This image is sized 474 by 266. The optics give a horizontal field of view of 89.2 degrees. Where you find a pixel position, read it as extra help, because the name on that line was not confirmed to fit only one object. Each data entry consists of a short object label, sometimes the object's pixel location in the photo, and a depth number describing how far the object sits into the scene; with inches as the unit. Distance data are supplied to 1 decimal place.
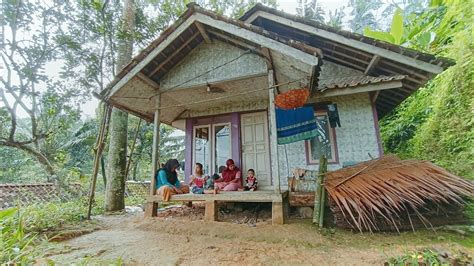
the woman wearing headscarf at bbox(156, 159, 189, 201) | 197.4
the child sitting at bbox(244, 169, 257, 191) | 230.7
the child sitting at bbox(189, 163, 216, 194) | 233.6
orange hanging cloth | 175.2
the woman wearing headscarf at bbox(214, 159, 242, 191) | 237.3
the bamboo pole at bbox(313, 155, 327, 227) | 162.7
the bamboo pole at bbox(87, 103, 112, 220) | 216.6
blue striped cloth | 219.5
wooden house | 183.8
